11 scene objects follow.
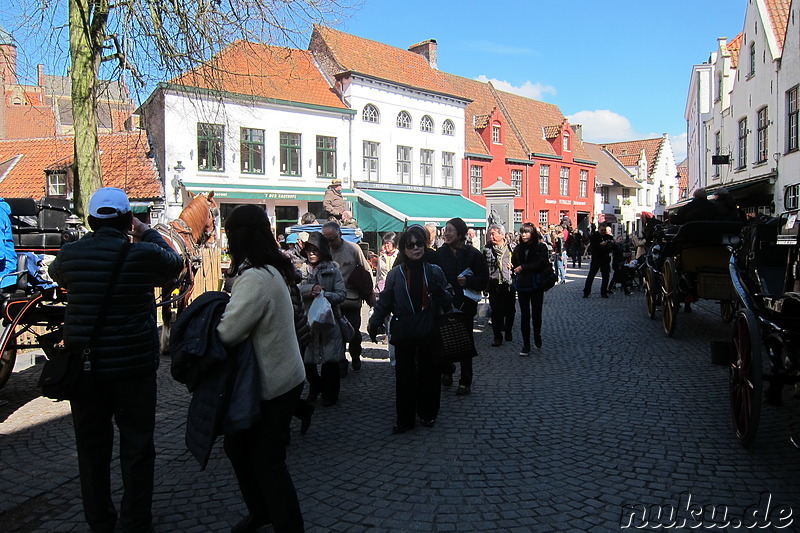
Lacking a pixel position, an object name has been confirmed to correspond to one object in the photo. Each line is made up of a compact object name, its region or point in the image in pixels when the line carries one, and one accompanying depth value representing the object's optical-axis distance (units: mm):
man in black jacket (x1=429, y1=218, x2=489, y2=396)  6438
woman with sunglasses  4961
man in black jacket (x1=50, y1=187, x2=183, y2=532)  3143
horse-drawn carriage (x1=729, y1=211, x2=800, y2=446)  4066
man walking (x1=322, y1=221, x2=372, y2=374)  6516
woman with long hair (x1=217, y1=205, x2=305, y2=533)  2922
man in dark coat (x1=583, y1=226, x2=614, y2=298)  14164
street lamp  21000
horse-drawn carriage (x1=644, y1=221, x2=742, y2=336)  7926
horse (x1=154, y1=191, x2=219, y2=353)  7926
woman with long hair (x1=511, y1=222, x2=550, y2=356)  8164
